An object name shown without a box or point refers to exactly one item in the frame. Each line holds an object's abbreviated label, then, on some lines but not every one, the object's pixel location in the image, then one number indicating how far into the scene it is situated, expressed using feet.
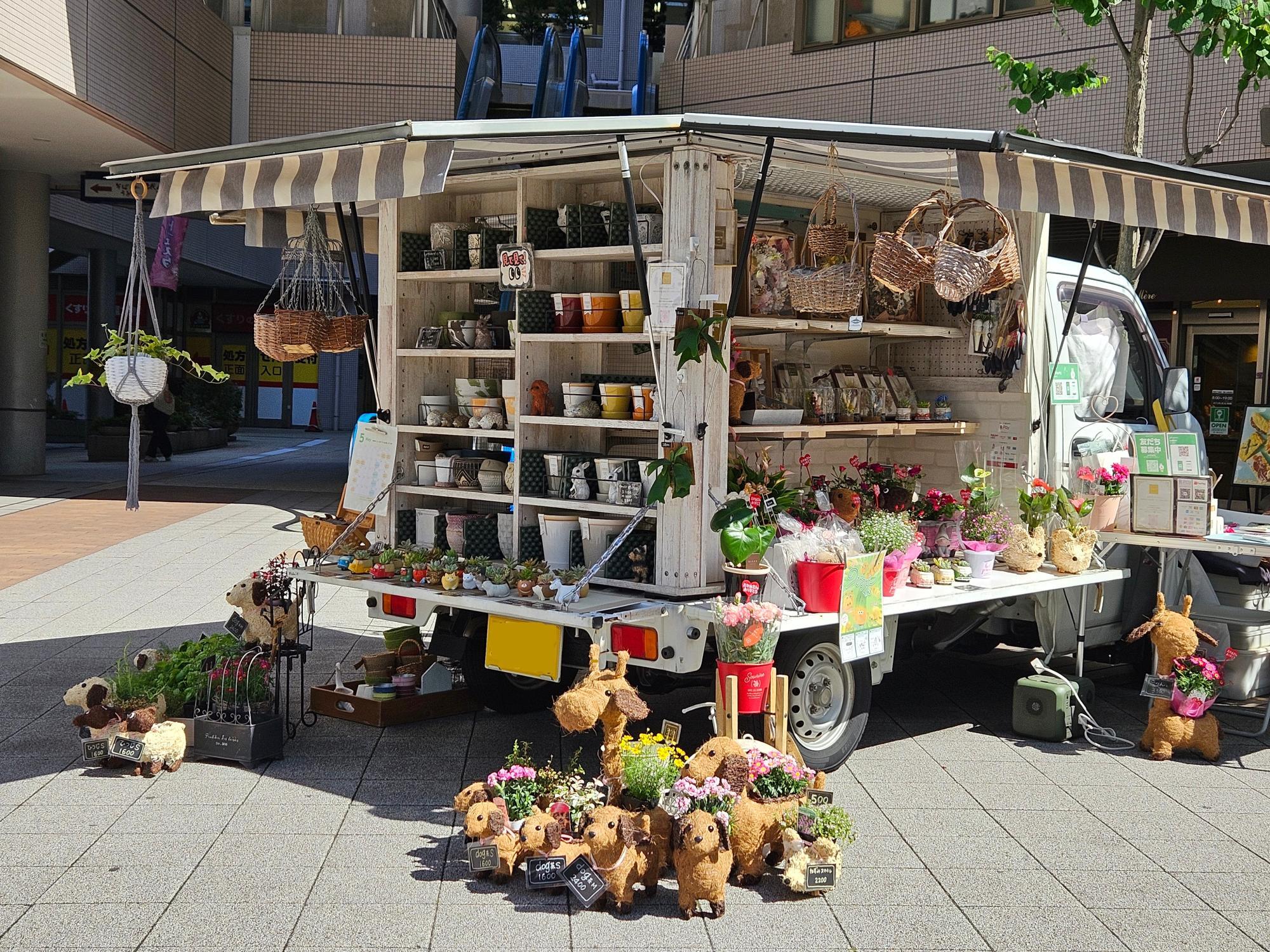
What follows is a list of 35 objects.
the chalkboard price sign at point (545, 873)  14.76
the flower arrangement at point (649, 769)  15.56
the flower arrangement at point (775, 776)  15.49
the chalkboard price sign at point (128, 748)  18.75
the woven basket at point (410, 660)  22.63
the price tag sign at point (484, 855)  15.02
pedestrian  73.56
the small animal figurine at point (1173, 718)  20.89
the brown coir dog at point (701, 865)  14.29
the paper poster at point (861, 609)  18.40
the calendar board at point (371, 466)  22.40
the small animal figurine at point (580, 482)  20.24
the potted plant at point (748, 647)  16.90
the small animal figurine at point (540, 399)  20.93
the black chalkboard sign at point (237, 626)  22.40
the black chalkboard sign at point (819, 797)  15.67
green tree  26.78
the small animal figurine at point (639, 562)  19.19
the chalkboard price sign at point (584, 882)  14.39
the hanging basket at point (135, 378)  22.20
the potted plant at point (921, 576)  20.77
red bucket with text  16.97
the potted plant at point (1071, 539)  22.41
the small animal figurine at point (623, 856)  14.47
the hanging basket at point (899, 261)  19.66
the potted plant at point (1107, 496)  23.57
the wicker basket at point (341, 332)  22.75
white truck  17.76
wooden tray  21.59
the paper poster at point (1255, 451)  39.50
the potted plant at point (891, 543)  19.67
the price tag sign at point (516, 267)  20.68
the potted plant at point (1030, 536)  22.33
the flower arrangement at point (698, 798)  14.85
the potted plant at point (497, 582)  19.12
